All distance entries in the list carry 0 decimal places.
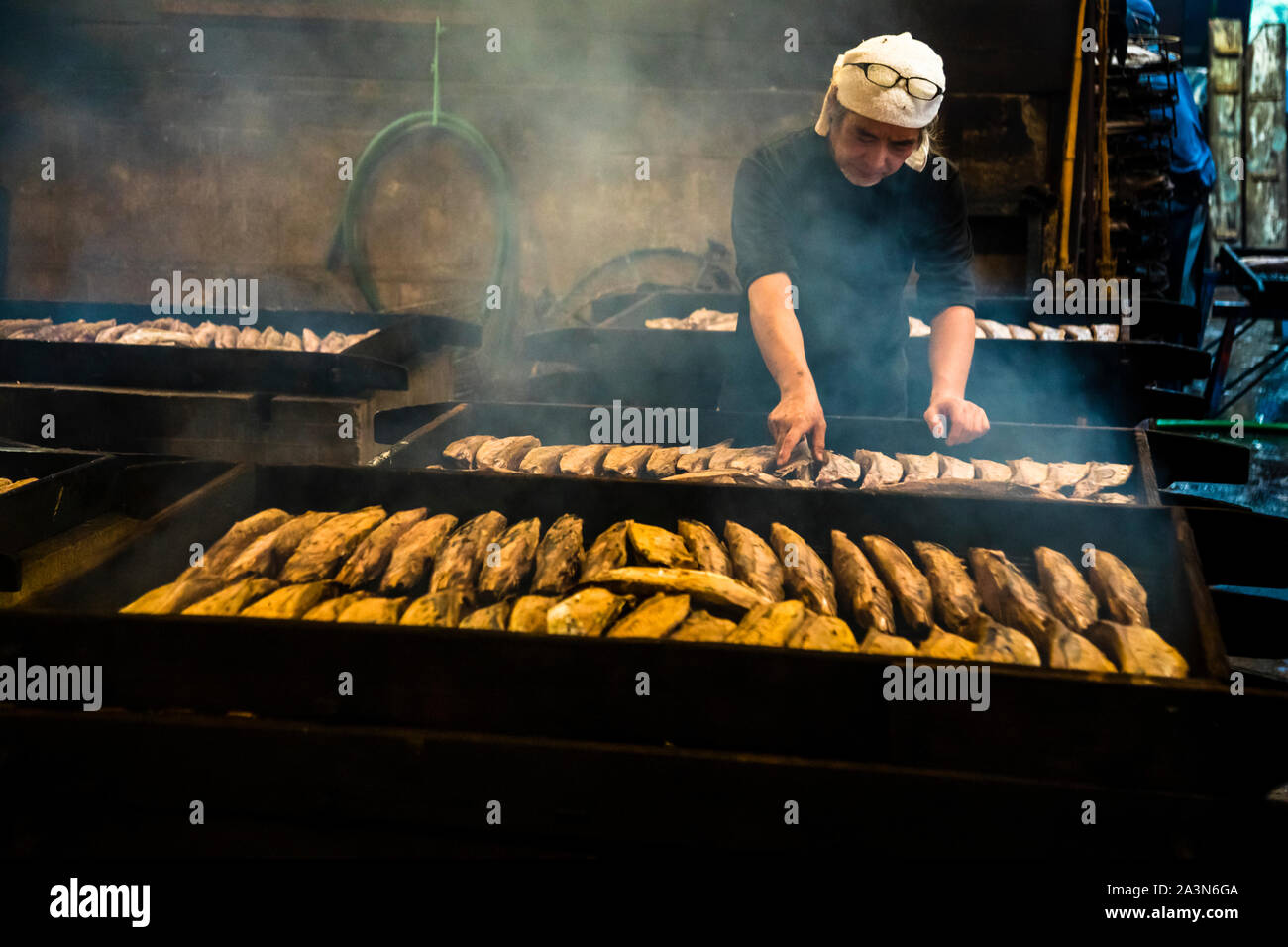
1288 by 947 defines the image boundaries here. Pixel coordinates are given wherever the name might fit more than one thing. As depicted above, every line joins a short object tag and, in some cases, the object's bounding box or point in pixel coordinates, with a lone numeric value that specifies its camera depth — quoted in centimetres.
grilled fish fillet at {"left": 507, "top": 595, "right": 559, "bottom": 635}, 176
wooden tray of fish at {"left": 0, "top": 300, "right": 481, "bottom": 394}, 410
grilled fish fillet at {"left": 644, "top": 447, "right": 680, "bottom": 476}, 286
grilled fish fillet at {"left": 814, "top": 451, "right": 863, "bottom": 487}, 275
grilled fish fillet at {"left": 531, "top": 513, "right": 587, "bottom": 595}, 199
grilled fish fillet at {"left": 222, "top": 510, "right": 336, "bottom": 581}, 207
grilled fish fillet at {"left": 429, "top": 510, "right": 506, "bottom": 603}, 203
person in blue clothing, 768
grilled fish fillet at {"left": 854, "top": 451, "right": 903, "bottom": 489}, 273
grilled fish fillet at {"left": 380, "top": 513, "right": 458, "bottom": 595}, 205
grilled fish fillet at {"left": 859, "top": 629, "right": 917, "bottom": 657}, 166
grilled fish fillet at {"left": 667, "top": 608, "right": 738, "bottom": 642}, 172
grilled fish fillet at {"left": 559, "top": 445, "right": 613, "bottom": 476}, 286
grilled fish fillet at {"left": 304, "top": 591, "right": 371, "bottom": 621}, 185
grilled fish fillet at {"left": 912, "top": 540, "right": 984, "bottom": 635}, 190
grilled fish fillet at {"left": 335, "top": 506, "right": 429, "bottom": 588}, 207
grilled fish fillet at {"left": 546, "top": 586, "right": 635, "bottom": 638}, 172
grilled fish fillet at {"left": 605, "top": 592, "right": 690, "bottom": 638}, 173
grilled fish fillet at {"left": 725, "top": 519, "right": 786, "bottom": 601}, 202
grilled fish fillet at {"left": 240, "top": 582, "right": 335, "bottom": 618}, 183
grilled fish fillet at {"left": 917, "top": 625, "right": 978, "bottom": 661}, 165
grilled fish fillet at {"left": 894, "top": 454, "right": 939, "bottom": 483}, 283
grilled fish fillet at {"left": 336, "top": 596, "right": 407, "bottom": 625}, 182
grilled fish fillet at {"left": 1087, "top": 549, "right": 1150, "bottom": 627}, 189
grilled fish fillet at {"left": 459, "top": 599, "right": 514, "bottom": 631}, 177
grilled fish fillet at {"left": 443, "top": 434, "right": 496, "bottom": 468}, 299
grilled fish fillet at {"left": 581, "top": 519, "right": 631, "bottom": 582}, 206
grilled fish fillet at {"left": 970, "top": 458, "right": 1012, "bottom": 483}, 282
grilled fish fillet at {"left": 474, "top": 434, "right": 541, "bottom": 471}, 292
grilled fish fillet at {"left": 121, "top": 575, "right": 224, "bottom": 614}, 186
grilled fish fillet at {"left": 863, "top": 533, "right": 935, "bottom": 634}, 191
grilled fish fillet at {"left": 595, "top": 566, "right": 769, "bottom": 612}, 186
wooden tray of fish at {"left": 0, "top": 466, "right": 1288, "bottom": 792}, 145
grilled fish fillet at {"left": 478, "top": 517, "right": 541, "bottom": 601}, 199
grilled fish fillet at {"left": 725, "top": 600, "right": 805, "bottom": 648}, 169
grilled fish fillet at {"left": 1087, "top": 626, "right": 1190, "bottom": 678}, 157
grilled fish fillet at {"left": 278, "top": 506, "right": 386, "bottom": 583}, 208
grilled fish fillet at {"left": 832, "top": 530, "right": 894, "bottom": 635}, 188
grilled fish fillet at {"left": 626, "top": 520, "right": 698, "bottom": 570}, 207
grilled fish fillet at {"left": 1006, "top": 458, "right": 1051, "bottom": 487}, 279
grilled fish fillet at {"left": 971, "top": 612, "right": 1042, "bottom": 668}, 165
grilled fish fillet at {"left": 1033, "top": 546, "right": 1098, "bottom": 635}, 188
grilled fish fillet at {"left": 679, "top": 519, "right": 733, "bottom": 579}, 210
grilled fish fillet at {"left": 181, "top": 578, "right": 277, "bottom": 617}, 185
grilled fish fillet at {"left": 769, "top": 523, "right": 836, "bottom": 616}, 196
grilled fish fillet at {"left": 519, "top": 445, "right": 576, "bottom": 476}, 291
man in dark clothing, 261
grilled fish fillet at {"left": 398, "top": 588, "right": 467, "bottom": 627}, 179
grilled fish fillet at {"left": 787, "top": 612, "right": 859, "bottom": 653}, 165
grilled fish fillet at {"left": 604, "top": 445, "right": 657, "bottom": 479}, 283
